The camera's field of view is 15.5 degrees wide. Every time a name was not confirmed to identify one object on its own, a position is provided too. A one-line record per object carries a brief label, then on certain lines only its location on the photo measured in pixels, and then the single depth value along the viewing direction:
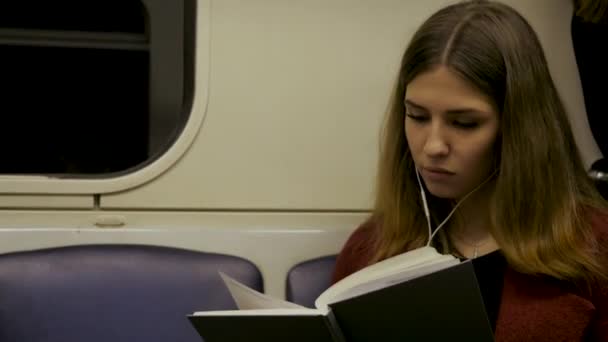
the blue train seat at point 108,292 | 2.75
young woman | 2.54
